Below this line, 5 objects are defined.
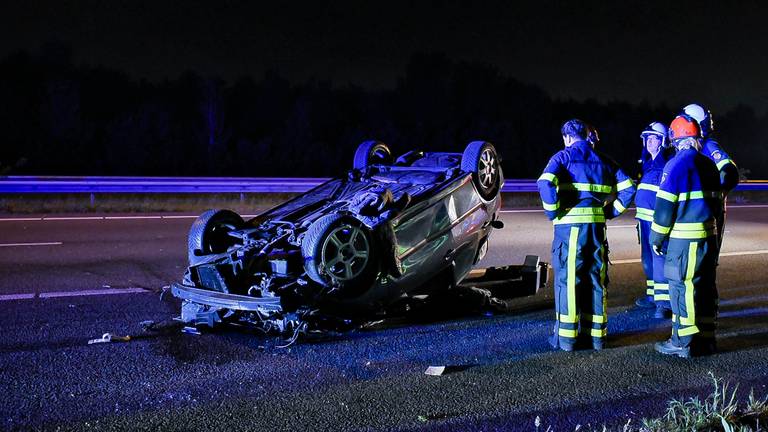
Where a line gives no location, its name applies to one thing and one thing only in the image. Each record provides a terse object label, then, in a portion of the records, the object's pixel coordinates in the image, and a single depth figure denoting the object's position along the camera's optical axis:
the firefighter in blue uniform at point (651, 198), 6.79
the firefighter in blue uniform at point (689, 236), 5.39
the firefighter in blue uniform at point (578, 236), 5.60
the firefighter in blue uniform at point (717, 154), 6.02
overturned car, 5.65
